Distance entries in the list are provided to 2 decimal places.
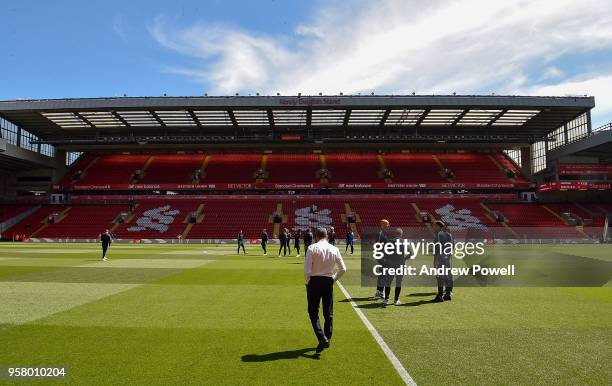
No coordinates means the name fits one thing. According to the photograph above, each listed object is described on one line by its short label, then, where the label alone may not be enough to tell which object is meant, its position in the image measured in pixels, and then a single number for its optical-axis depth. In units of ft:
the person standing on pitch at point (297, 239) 89.54
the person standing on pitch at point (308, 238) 67.41
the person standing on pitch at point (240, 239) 96.63
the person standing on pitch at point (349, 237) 96.95
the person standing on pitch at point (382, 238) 33.51
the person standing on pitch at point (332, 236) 81.59
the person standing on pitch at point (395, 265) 33.86
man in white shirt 21.88
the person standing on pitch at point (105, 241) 75.65
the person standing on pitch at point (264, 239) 91.72
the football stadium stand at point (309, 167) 161.89
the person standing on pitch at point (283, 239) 88.50
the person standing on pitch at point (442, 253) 34.99
